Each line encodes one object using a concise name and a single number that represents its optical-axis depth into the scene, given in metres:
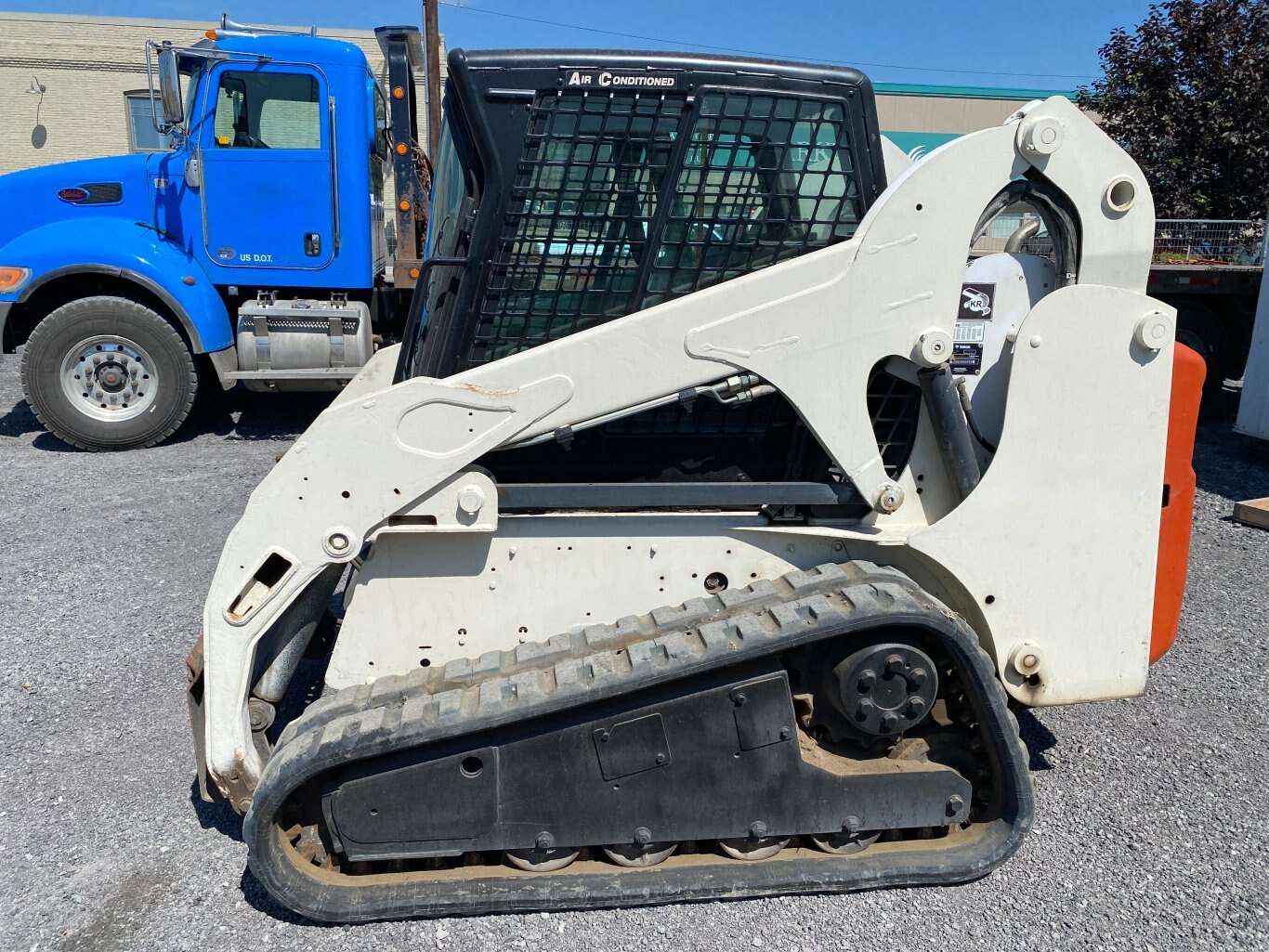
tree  12.39
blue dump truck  7.71
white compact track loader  2.62
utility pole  10.95
